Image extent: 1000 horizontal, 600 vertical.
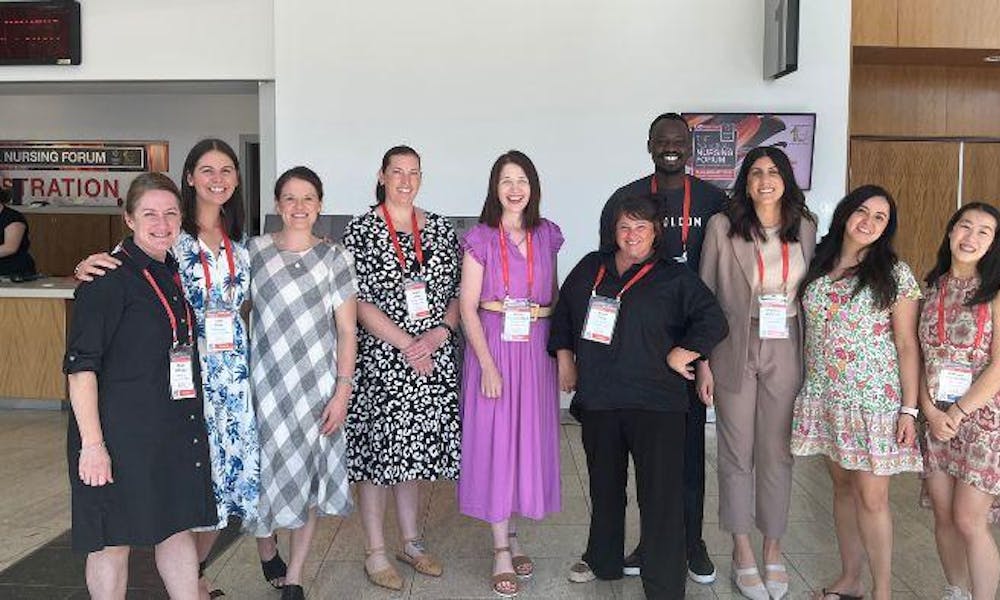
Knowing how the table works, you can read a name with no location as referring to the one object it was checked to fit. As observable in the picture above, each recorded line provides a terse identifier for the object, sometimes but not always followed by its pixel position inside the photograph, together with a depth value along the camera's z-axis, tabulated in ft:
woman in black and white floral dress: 9.78
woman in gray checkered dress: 8.94
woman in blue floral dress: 8.26
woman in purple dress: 9.83
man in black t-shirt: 10.08
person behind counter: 19.79
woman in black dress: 6.97
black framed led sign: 19.77
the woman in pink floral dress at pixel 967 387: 8.17
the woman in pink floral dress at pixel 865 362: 8.48
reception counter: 19.10
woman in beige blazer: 9.29
